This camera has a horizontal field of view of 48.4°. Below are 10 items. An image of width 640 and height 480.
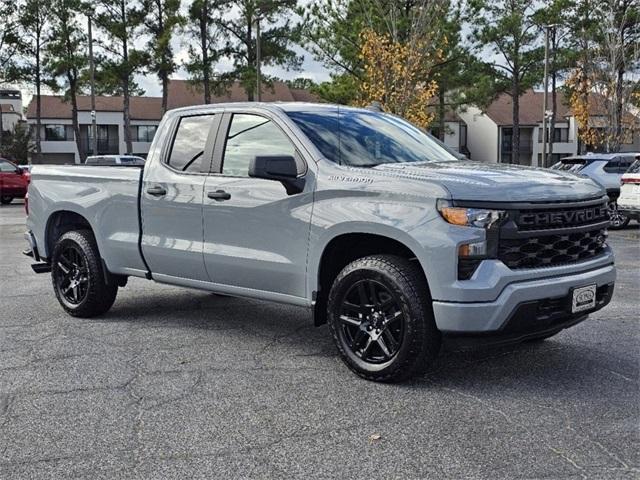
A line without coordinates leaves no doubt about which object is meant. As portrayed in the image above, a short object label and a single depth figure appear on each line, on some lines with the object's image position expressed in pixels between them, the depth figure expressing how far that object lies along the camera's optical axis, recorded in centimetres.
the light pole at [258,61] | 2826
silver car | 1661
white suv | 1366
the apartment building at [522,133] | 6544
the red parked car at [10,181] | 2627
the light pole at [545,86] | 3425
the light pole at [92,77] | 3046
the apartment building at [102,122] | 6266
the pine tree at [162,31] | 4197
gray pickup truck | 416
